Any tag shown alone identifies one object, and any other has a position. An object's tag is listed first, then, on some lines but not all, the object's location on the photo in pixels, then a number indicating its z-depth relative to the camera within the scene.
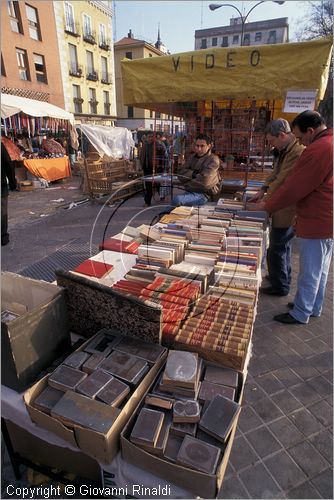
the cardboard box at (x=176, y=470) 1.08
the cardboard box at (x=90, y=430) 1.16
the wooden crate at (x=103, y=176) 9.22
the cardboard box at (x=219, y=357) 1.51
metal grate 4.39
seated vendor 4.07
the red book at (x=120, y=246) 2.62
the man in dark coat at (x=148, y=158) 8.24
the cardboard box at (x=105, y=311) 1.53
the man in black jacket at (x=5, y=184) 5.25
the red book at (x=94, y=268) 2.21
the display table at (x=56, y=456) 1.19
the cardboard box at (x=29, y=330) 1.34
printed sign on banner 3.79
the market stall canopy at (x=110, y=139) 13.56
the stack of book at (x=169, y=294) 1.72
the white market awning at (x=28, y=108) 10.12
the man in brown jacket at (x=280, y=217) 3.21
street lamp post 10.77
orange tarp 11.66
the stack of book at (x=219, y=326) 1.55
